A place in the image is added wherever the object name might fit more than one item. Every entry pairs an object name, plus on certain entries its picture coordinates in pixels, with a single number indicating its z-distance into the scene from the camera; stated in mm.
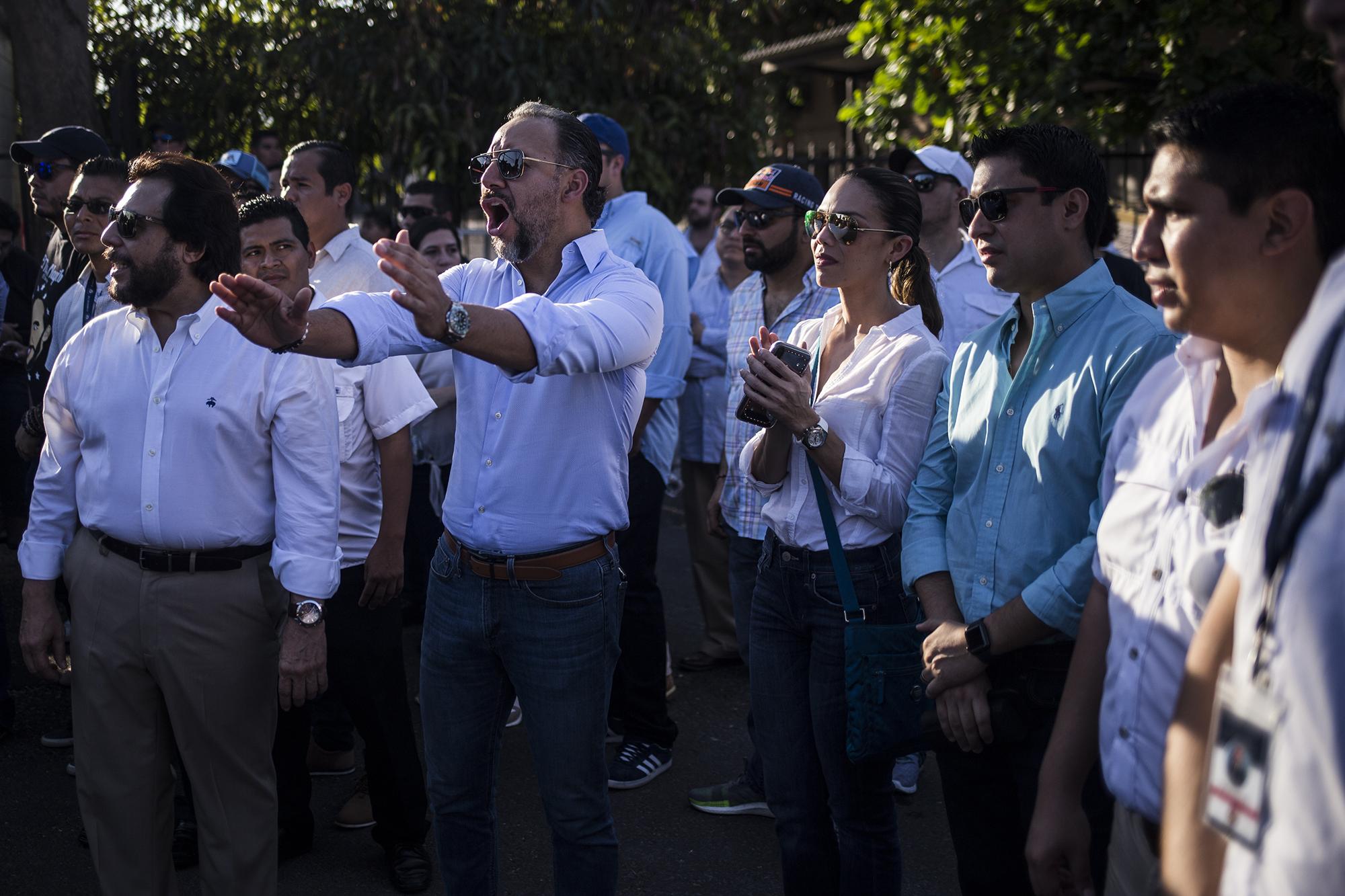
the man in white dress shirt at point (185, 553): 3051
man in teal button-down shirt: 2525
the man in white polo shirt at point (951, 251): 4949
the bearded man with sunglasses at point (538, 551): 2973
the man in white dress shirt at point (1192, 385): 1840
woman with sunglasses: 3094
